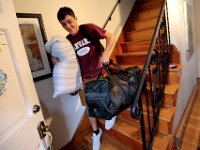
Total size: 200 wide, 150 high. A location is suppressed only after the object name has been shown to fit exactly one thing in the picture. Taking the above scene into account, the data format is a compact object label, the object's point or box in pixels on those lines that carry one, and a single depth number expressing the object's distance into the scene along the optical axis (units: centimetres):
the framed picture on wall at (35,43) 161
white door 83
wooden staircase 161
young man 159
